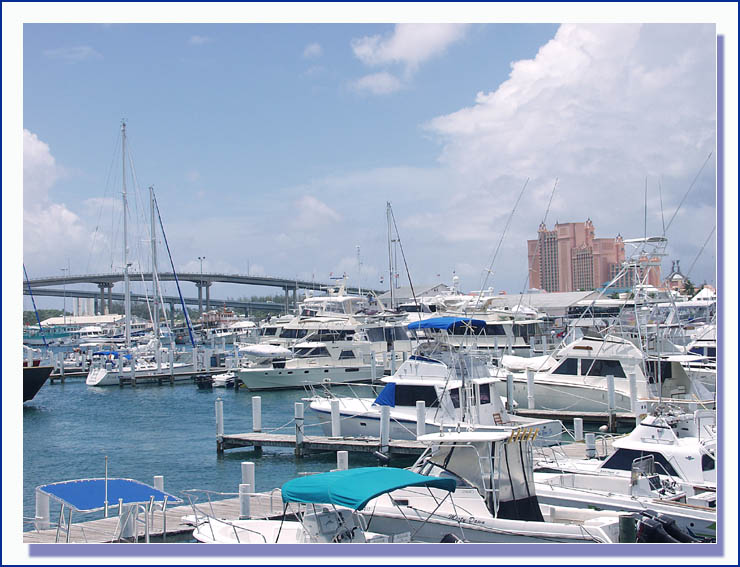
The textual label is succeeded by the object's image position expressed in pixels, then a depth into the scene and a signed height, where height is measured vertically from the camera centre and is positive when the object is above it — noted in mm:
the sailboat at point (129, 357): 46719 -4532
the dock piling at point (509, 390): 28000 -3705
